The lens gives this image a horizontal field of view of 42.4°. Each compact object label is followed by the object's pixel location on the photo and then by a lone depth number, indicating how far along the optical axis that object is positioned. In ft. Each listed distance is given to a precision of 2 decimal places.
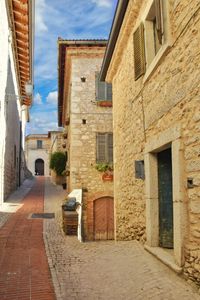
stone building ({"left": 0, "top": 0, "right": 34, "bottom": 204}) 32.21
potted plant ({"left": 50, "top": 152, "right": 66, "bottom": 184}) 56.66
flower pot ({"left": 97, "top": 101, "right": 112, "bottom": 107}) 37.67
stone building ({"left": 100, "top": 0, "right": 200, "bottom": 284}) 10.60
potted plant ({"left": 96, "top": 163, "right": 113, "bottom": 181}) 36.46
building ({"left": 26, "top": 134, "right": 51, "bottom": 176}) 124.73
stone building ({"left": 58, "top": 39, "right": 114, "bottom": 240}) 36.28
